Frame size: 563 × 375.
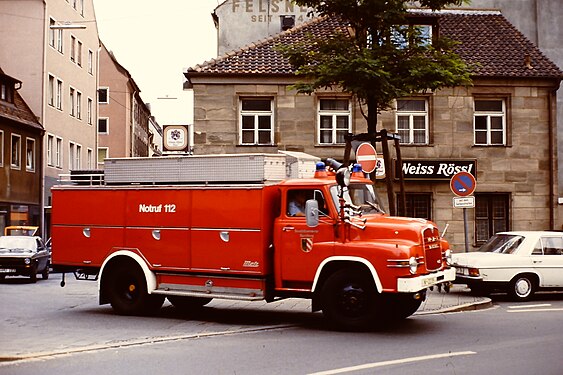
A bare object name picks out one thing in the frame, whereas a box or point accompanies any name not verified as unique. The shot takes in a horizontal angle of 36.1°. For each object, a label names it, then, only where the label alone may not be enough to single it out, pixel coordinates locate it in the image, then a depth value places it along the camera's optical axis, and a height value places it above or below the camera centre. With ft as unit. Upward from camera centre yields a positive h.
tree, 62.16 +10.17
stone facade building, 100.37 +7.60
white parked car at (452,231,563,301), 62.18 -5.39
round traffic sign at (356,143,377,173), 60.80 +2.62
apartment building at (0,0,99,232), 154.61 +23.40
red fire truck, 43.80 -2.48
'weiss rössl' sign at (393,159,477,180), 99.86 +2.86
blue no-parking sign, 68.80 +0.77
